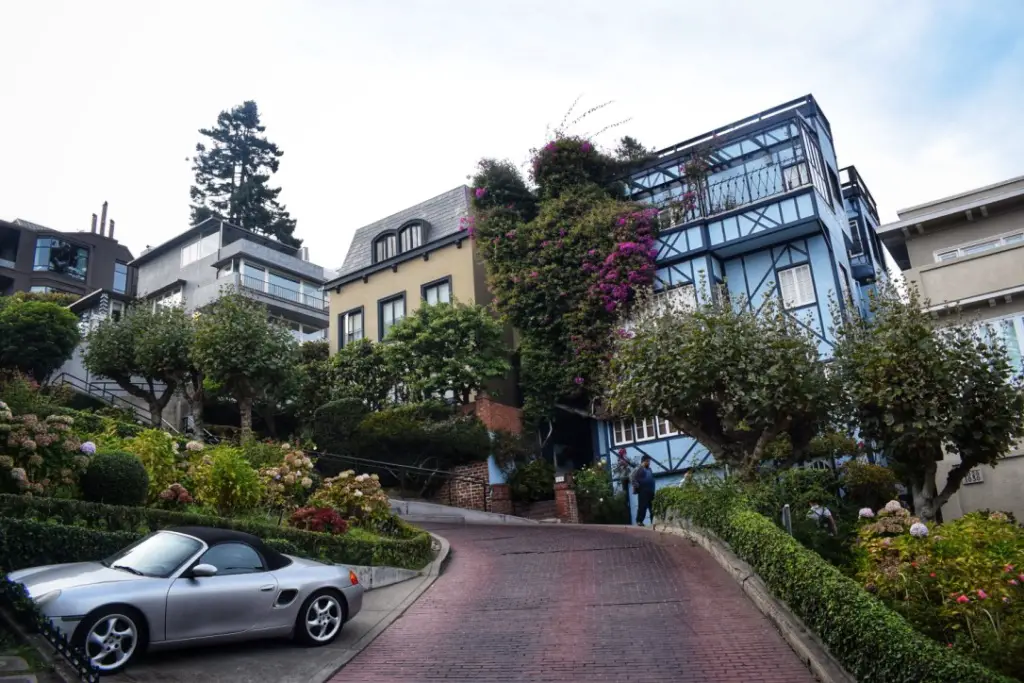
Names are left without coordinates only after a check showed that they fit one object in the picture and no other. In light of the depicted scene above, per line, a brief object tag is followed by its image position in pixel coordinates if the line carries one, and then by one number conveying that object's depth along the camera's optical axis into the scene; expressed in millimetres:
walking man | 20344
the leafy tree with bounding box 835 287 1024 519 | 14883
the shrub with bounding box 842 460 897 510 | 18359
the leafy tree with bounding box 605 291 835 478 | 16250
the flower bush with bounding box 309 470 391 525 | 15875
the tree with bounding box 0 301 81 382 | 30234
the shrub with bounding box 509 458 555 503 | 25500
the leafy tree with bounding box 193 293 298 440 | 26078
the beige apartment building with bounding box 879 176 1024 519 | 20125
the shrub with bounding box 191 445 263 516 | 14141
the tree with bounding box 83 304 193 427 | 28047
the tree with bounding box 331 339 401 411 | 29125
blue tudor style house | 24969
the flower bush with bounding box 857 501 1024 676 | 8281
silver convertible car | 7906
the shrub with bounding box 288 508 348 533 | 14188
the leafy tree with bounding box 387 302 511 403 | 27703
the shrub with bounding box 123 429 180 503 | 13914
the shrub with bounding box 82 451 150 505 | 12164
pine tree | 54812
